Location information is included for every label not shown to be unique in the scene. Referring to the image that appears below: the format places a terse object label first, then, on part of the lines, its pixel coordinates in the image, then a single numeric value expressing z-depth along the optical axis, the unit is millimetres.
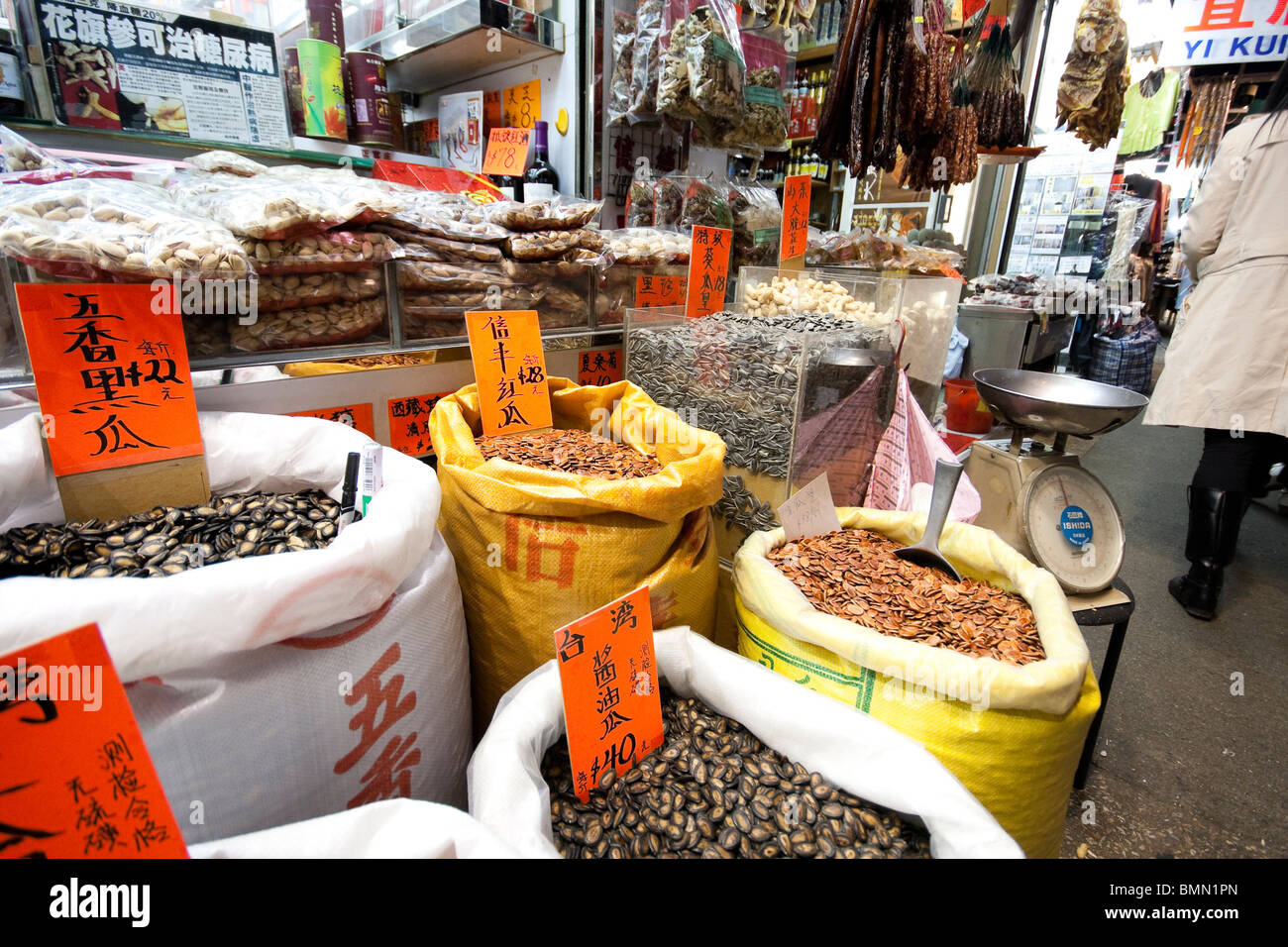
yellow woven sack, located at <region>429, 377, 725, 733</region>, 917
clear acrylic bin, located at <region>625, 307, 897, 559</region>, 1340
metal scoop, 1118
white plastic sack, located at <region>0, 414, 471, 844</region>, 550
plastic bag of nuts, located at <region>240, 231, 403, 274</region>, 969
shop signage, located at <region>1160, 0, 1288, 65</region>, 3617
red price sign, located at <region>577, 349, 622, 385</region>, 1575
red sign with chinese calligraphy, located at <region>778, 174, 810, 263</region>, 1878
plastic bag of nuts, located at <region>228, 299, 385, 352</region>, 1007
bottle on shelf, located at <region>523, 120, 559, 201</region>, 1899
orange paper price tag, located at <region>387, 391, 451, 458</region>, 1218
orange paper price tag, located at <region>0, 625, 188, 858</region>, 403
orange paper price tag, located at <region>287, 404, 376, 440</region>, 1107
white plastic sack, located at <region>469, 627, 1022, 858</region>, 664
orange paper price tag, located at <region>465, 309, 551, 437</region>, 1152
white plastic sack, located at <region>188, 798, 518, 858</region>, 528
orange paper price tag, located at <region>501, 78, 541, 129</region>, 2107
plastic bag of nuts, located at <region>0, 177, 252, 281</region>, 785
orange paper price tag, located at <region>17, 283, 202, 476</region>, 797
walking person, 2059
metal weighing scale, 1276
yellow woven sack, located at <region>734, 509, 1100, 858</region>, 800
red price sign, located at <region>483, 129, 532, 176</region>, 1915
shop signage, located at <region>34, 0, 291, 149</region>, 1475
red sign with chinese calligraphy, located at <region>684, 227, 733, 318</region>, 1585
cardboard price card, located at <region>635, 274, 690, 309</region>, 1614
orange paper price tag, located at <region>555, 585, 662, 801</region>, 750
